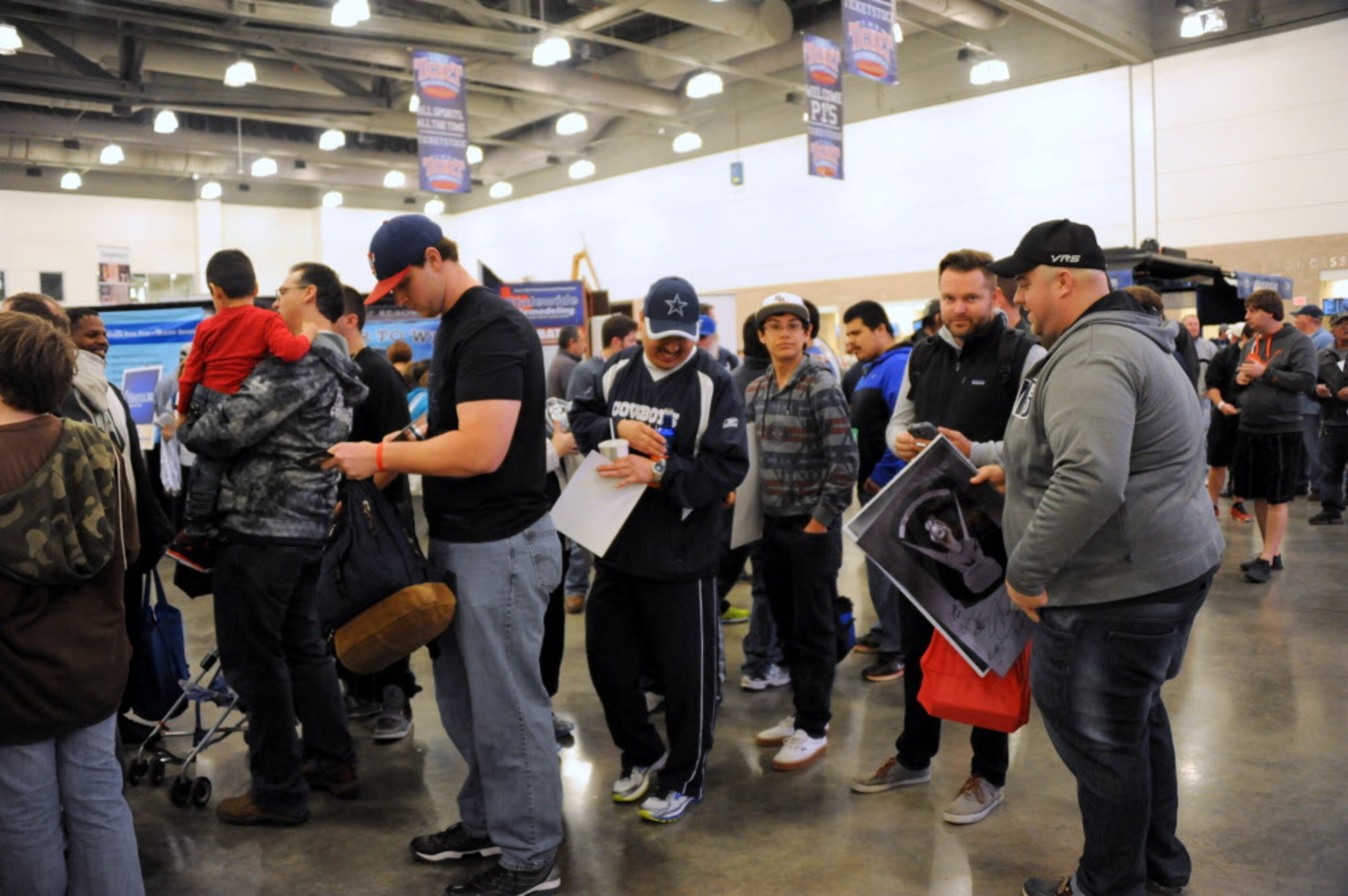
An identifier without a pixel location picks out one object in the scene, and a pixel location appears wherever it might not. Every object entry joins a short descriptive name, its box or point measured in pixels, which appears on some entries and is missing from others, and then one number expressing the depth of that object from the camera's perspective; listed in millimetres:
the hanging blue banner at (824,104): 10422
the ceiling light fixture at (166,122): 13510
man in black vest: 3008
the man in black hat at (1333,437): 8477
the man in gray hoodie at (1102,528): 2150
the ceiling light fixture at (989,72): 12453
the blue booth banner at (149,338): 7180
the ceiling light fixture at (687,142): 15734
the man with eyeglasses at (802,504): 3564
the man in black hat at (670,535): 3049
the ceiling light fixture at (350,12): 8898
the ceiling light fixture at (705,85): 12477
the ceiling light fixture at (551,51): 10680
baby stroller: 3412
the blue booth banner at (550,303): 7984
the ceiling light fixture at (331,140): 14789
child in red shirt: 3111
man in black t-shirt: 2572
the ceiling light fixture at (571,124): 13633
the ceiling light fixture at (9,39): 9508
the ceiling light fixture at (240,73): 11070
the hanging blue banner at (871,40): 8586
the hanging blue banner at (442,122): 10789
